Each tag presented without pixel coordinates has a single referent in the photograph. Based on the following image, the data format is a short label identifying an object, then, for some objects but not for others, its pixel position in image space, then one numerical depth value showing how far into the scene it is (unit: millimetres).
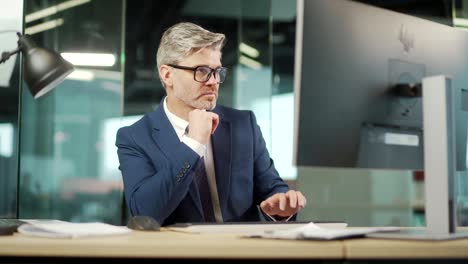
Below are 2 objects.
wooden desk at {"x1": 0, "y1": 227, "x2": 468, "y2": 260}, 2236
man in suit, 3191
